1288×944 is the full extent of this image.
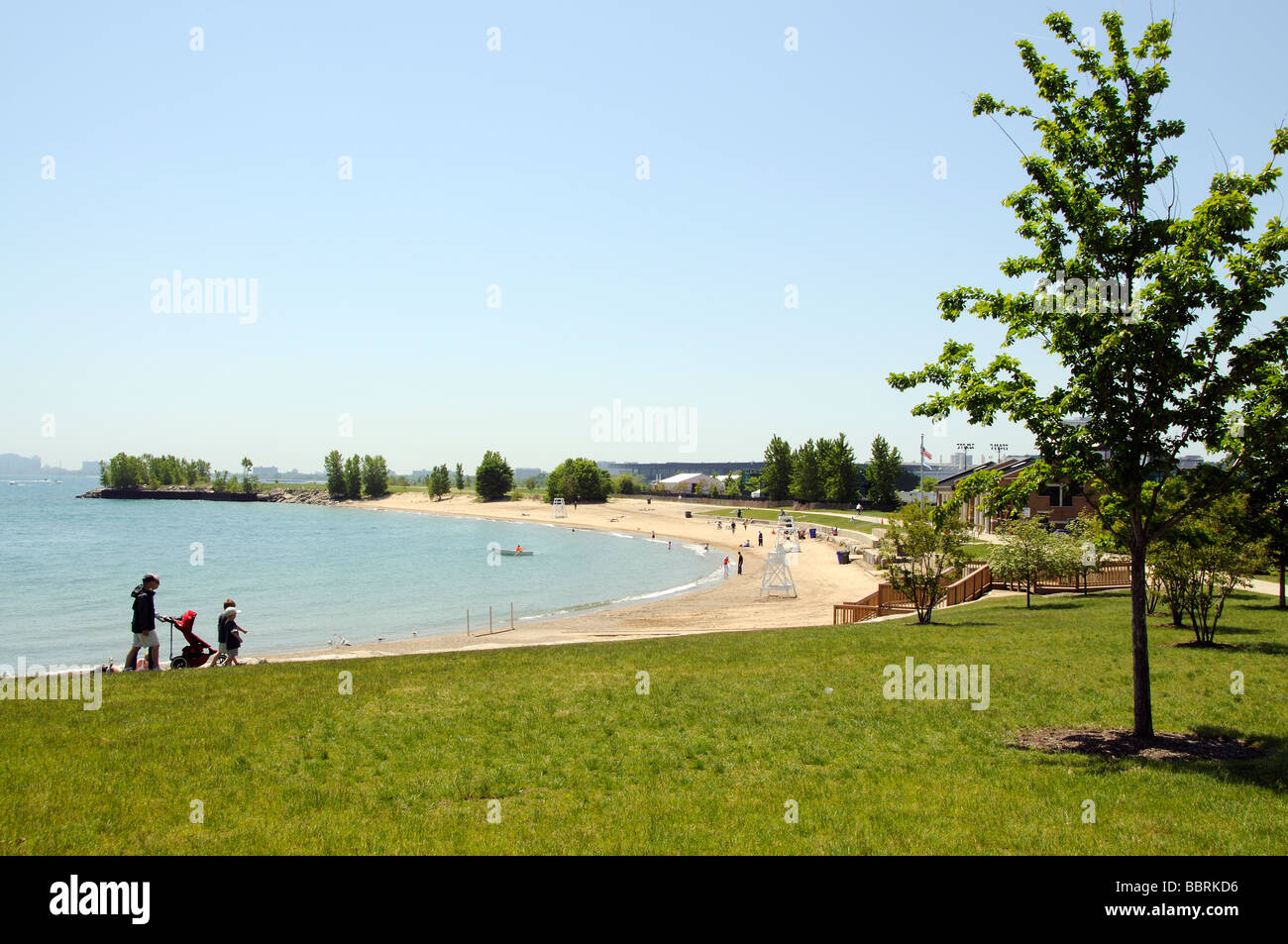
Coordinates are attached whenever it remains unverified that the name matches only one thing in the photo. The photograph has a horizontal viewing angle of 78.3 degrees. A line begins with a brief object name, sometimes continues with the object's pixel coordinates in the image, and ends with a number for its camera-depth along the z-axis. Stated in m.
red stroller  19.55
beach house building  61.69
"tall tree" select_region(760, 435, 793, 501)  137.25
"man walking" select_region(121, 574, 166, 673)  17.70
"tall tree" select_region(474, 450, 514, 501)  184.75
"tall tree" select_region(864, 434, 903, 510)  112.38
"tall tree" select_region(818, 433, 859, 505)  122.19
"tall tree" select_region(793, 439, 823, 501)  127.94
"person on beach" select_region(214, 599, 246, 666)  20.09
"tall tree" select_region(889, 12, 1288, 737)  10.06
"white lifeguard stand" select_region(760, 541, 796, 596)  47.59
